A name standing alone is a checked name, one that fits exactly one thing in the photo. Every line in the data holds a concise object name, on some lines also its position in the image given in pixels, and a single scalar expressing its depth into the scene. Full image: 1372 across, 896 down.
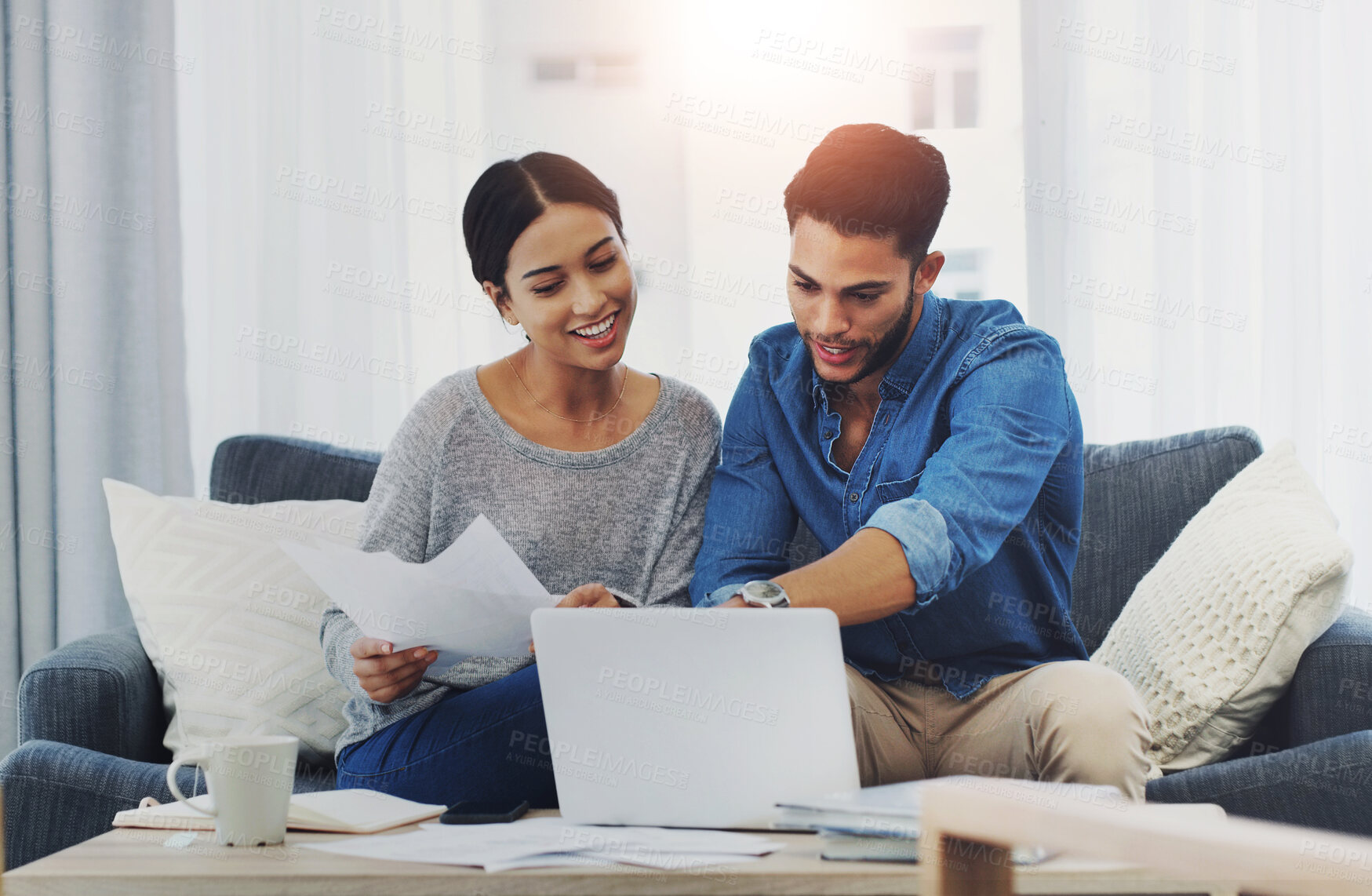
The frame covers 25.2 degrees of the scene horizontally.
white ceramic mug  2.08
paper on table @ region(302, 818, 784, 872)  2.00
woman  2.55
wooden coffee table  1.96
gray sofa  2.37
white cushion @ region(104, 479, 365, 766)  2.66
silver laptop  2.07
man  2.30
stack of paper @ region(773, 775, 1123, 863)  2.00
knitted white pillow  2.45
